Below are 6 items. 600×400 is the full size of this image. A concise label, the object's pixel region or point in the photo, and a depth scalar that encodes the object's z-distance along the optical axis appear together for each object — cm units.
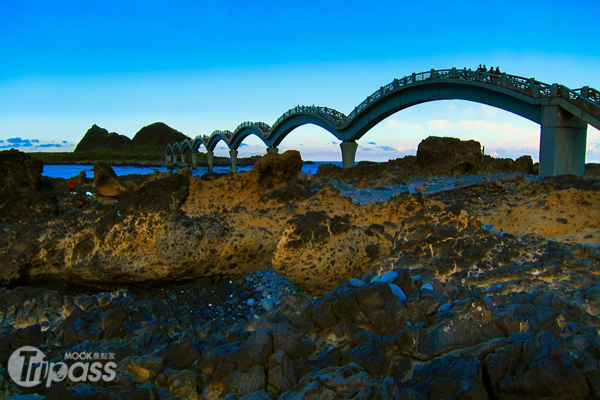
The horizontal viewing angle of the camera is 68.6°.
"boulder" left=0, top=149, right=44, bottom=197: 1134
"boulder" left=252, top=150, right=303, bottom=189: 1101
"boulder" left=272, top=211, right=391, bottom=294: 756
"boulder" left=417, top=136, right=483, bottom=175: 1853
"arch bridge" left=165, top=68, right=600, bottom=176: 1619
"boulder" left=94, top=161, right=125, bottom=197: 1404
